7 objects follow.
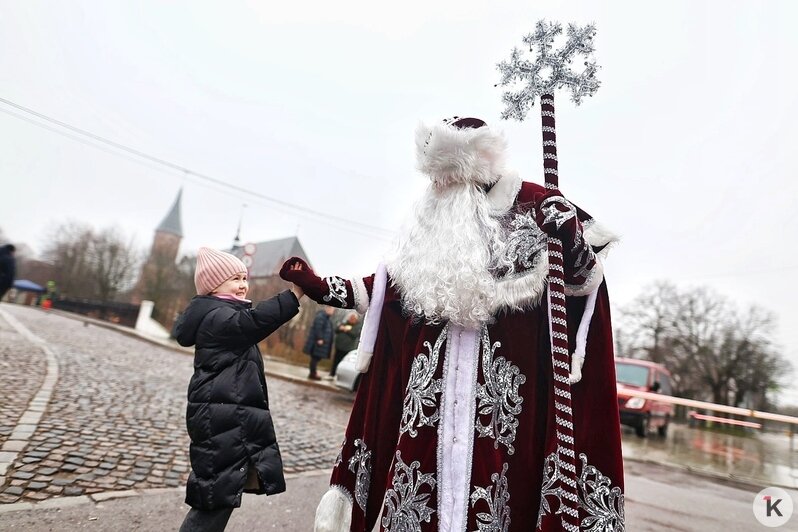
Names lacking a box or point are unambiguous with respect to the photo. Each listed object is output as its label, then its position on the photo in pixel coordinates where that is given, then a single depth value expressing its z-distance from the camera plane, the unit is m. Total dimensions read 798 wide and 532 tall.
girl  2.11
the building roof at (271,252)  42.10
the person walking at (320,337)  10.59
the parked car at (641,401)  10.65
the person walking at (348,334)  10.17
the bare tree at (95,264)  43.84
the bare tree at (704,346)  31.53
